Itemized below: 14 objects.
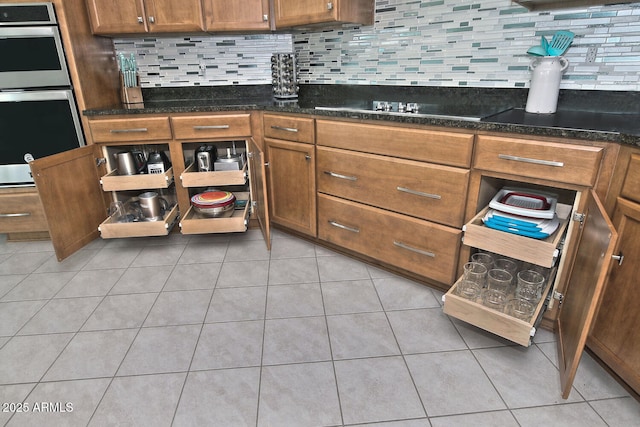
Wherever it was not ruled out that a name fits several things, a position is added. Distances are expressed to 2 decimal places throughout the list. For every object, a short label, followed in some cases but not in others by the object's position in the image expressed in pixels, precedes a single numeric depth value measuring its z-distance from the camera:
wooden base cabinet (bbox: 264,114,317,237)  2.18
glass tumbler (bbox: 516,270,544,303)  1.50
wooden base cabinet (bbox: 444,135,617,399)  1.22
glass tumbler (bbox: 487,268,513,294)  1.55
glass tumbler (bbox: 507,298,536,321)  1.47
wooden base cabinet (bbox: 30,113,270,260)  2.23
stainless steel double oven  2.15
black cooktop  1.35
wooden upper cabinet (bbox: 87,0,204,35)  2.38
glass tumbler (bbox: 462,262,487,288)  1.59
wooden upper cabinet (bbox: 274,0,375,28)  2.10
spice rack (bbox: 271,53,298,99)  2.58
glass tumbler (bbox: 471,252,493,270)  1.66
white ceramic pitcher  1.66
